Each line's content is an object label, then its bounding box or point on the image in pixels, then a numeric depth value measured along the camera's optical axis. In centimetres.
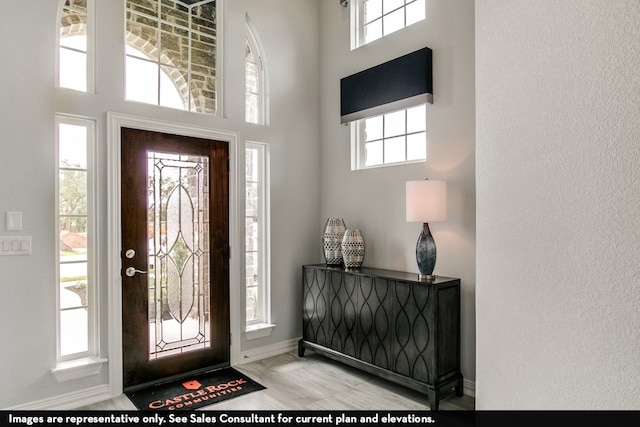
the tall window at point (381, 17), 345
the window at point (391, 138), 342
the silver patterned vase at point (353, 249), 351
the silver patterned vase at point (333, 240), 372
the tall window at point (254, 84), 384
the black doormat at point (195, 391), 284
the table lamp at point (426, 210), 293
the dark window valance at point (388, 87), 324
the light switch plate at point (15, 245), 254
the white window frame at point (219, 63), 353
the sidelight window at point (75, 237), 284
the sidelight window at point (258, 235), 384
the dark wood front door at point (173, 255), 307
